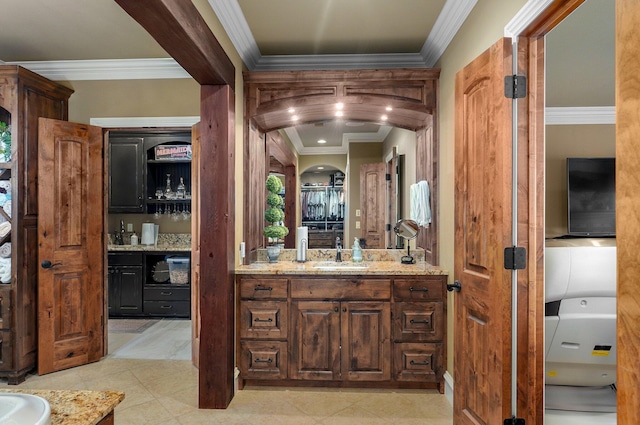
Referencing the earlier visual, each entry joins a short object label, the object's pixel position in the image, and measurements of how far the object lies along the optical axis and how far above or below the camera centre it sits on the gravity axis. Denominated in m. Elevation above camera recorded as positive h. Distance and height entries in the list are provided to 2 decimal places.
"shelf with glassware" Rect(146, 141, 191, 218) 4.70 +0.42
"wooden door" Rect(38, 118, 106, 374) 3.01 -0.29
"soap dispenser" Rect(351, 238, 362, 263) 3.29 -0.38
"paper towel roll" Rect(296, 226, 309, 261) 3.27 -0.28
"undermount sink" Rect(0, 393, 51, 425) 0.70 -0.40
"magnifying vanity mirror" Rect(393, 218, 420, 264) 3.11 -0.16
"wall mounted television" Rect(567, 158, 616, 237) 3.39 +0.15
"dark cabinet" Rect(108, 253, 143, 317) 4.56 -0.91
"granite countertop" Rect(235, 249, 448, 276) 2.76 -0.45
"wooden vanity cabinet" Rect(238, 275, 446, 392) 2.75 -0.91
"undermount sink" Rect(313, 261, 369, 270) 2.82 -0.46
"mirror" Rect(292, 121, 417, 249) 3.44 +0.49
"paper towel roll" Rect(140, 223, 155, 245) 4.70 -0.28
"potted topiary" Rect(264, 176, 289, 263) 3.23 -0.05
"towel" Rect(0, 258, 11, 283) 2.94 -0.50
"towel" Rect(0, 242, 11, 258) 2.96 -0.32
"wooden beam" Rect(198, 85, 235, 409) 2.52 -0.21
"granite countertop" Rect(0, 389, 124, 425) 0.86 -0.50
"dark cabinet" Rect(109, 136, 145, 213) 4.64 +0.50
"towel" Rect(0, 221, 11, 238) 2.93 -0.13
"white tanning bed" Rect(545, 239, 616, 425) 2.22 -0.65
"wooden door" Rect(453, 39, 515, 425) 1.70 -0.14
